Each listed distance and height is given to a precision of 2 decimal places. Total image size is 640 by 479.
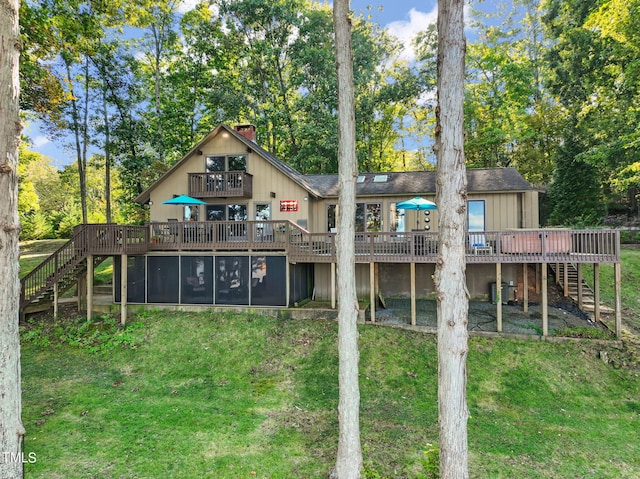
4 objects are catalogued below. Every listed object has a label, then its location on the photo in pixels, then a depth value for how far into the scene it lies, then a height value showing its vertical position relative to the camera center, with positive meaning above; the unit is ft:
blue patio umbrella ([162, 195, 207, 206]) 39.17 +5.27
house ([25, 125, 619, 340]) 34.94 +0.65
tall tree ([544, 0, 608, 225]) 55.98 +26.30
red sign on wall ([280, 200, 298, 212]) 43.37 +5.13
